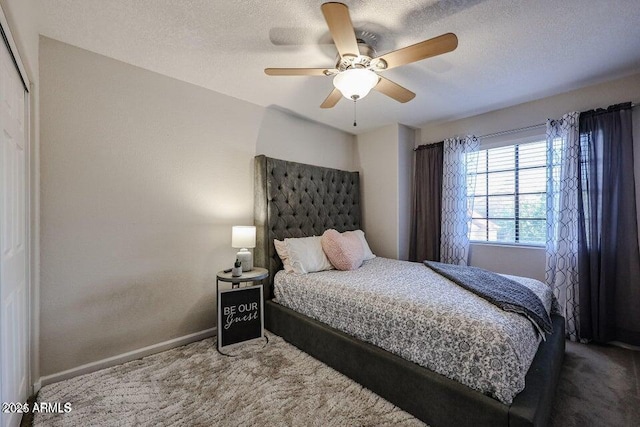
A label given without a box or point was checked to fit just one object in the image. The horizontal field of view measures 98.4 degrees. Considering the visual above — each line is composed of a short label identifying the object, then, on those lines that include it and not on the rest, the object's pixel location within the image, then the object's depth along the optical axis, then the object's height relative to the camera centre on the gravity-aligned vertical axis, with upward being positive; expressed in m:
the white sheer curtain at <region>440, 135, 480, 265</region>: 3.30 +0.22
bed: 1.32 -0.87
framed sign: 2.33 -0.91
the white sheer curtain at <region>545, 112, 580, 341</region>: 2.59 -0.02
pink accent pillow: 2.71 -0.39
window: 2.92 +0.20
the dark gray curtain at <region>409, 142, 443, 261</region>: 3.50 +0.10
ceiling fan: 1.47 +0.95
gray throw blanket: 1.56 -0.52
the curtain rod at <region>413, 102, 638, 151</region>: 2.87 +0.90
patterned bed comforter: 1.31 -0.65
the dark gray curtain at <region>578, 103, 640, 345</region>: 2.37 -0.16
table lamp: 2.52 -0.27
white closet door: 1.23 -0.15
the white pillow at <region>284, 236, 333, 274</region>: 2.64 -0.43
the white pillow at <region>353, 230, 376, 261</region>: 3.24 -0.41
